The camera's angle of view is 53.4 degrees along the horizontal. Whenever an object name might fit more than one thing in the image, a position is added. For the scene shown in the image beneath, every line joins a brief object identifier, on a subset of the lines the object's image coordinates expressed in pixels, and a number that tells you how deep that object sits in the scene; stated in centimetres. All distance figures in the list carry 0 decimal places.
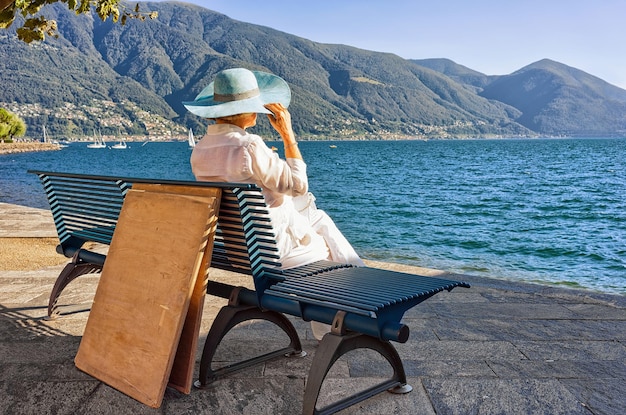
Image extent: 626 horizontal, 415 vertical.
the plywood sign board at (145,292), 295
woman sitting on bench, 320
